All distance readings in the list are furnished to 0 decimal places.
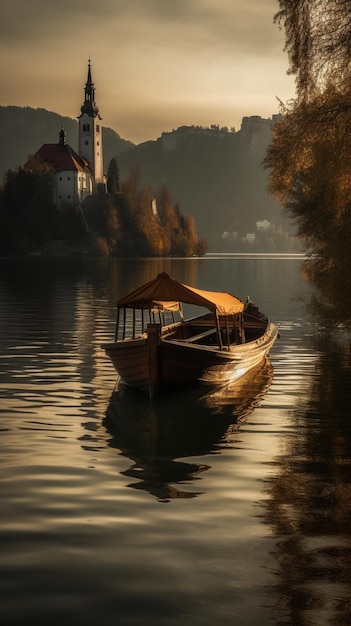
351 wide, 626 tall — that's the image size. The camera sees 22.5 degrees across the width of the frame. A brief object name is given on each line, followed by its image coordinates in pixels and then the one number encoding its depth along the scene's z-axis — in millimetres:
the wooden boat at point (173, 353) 23375
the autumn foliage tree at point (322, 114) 22969
